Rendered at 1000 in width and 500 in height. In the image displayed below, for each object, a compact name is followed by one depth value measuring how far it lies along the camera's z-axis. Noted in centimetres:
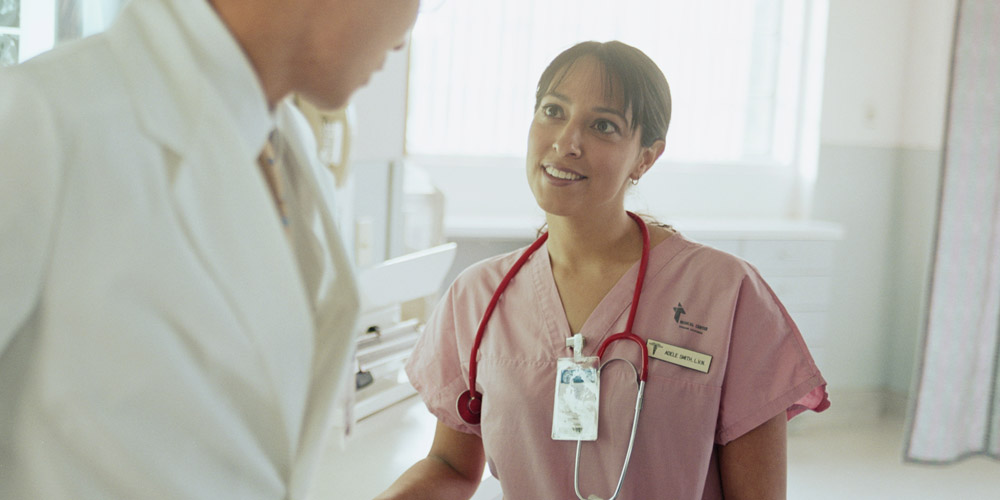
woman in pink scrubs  129
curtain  341
